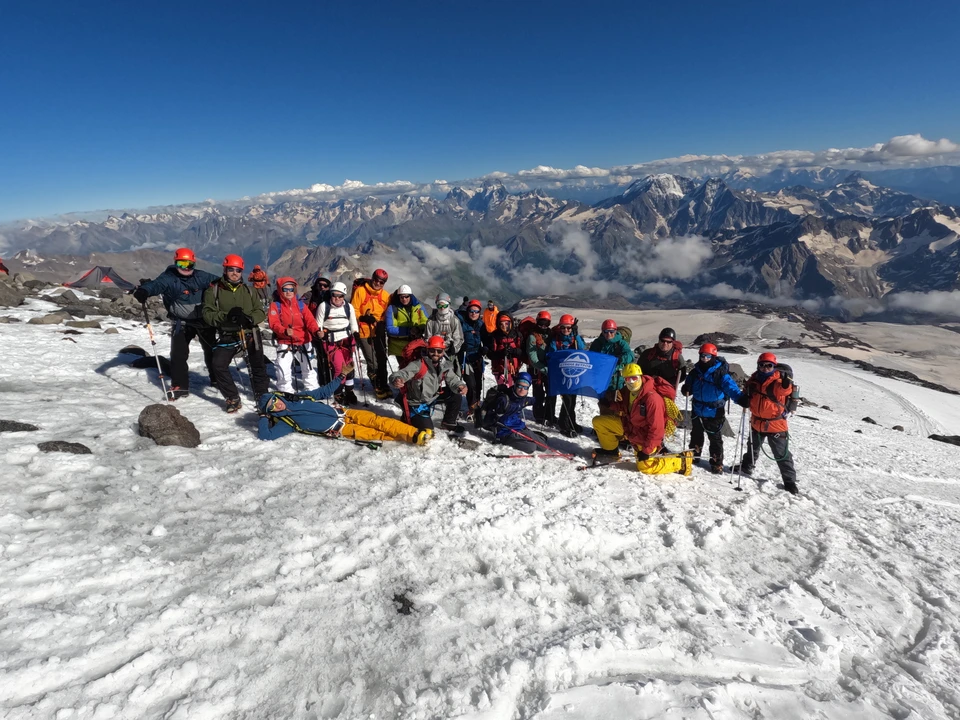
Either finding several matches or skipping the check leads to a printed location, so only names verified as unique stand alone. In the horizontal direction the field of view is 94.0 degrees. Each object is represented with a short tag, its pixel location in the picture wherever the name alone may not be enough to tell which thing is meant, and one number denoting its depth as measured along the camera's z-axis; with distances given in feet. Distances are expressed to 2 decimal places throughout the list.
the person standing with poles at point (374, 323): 39.47
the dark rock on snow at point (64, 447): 24.08
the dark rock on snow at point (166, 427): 27.91
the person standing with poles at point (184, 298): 31.65
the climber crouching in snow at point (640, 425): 29.58
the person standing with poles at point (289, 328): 34.09
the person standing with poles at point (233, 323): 31.86
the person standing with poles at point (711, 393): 31.76
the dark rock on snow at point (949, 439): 72.08
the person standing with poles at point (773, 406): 30.22
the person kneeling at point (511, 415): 33.14
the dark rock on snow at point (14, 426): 26.21
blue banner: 34.81
